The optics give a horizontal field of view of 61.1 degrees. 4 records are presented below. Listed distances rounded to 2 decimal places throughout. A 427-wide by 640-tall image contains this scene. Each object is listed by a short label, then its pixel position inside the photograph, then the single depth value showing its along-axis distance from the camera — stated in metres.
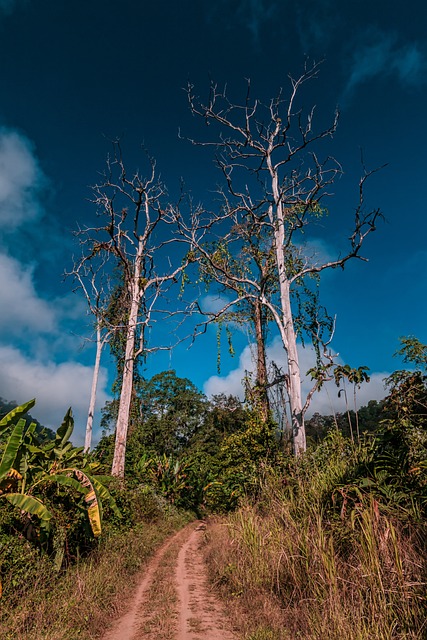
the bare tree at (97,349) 16.89
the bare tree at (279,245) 10.79
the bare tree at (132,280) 12.94
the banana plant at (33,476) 5.55
